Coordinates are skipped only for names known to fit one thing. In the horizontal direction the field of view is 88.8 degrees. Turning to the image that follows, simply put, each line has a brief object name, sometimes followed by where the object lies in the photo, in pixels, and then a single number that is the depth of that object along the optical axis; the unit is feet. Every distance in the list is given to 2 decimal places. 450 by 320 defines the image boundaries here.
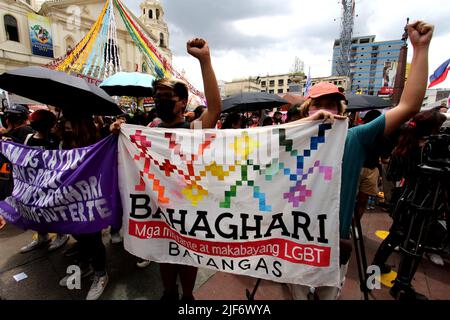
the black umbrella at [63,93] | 7.52
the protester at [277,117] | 29.34
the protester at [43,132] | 9.05
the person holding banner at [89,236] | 7.93
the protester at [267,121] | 24.72
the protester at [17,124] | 11.96
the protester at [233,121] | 15.08
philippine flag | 22.98
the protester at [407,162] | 7.71
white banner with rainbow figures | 5.34
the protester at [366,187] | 11.62
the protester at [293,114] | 10.82
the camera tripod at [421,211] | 7.13
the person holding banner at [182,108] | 6.13
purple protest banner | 7.02
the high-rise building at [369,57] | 314.35
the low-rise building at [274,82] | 207.31
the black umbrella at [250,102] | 16.10
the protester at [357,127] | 4.67
